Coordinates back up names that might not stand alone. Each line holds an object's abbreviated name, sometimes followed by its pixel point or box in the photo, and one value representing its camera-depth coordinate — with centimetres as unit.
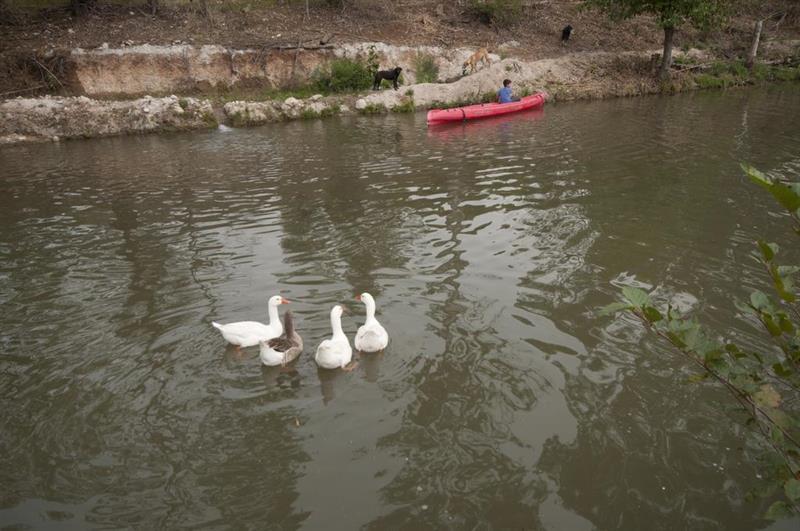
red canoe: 1964
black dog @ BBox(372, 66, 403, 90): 2441
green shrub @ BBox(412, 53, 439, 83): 2634
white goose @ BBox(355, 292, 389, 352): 605
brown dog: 2533
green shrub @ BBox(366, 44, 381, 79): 2553
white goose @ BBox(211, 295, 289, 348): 624
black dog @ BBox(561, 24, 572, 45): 2959
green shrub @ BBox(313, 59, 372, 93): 2491
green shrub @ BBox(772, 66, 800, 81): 2810
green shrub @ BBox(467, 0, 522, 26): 3053
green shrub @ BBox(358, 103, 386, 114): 2322
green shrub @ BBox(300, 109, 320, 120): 2248
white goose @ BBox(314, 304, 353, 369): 579
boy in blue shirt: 2111
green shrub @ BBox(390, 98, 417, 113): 2358
